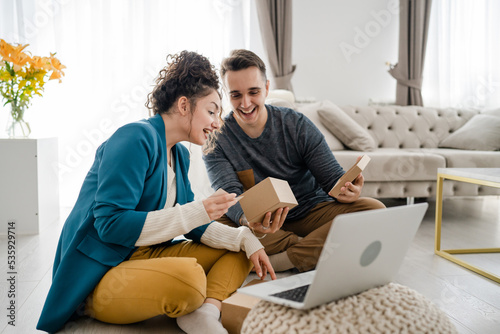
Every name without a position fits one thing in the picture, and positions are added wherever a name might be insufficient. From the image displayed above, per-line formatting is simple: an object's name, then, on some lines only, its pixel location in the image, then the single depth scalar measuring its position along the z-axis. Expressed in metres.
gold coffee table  1.72
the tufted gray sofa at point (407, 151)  2.71
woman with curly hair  1.11
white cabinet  2.39
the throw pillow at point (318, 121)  3.05
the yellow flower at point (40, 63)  2.42
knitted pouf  0.71
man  1.66
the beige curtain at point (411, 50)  3.94
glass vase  2.51
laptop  0.68
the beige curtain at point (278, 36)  3.66
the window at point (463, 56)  4.10
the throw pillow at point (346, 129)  2.99
